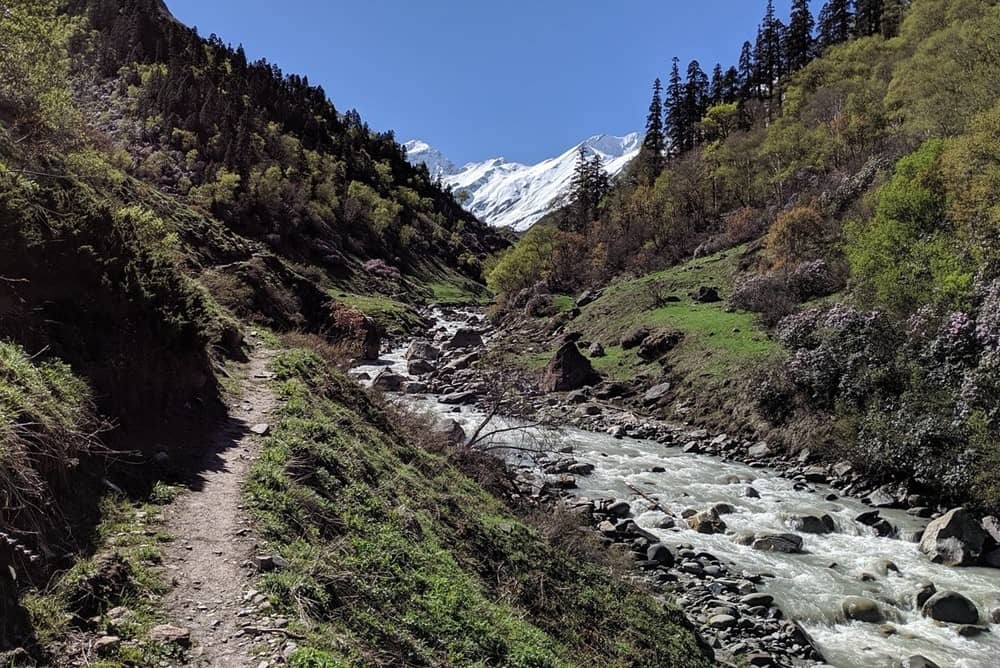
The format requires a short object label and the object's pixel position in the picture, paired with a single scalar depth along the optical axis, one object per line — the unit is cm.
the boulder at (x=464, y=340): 5397
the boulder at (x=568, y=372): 3950
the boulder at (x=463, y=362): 4416
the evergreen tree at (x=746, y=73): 11438
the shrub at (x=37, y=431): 610
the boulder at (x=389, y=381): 3232
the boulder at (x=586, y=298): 6311
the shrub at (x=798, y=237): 4250
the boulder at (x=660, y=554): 1661
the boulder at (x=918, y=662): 1172
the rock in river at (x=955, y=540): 1634
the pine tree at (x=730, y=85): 11606
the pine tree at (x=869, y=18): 9643
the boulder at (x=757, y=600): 1432
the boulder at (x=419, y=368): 4344
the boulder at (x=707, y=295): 4734
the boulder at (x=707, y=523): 1894
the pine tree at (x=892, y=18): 8819
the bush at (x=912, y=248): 2477
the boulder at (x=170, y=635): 561
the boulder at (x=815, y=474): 2384
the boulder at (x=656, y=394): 3533
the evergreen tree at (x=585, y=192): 10788
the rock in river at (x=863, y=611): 1393
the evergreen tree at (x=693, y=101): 11106
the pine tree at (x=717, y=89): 11730
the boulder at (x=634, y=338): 4406
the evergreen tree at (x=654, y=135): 11444
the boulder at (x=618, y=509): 1997
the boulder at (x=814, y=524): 1898
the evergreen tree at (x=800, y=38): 10562
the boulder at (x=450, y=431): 2017
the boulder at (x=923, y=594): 1424
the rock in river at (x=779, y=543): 1764
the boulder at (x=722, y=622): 1349
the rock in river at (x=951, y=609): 1358
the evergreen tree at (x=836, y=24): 10425
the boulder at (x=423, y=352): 4684
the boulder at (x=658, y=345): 4031
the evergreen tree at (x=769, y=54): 11031
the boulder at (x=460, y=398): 3478
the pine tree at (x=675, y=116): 11262
